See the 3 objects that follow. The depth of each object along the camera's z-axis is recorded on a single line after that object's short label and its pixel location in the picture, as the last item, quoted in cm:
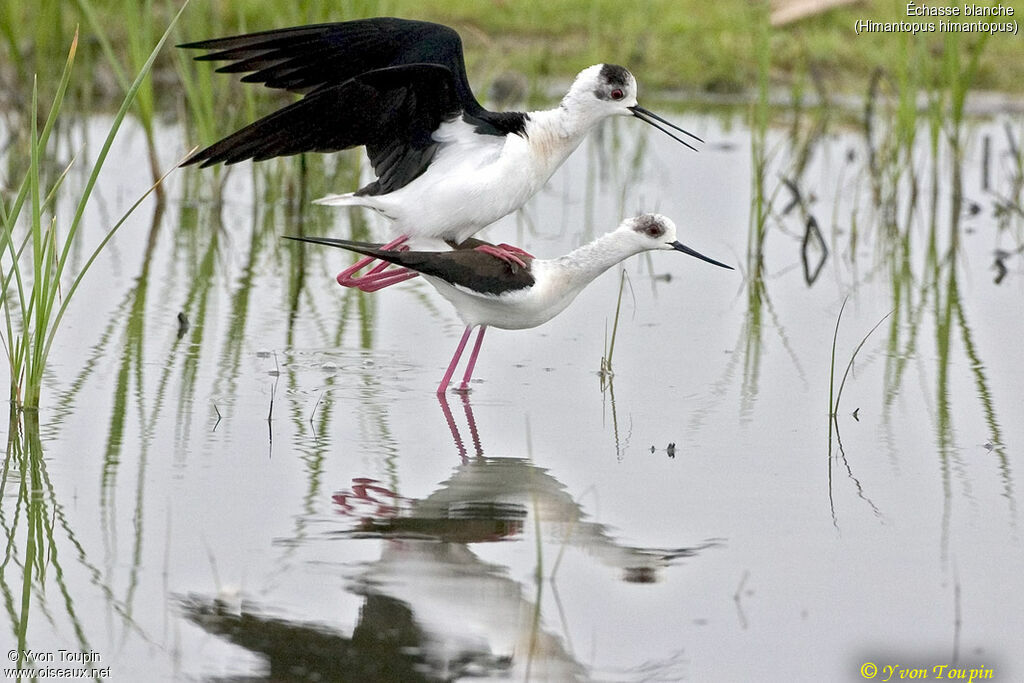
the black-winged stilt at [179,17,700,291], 977
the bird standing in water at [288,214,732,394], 980
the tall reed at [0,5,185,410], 824
